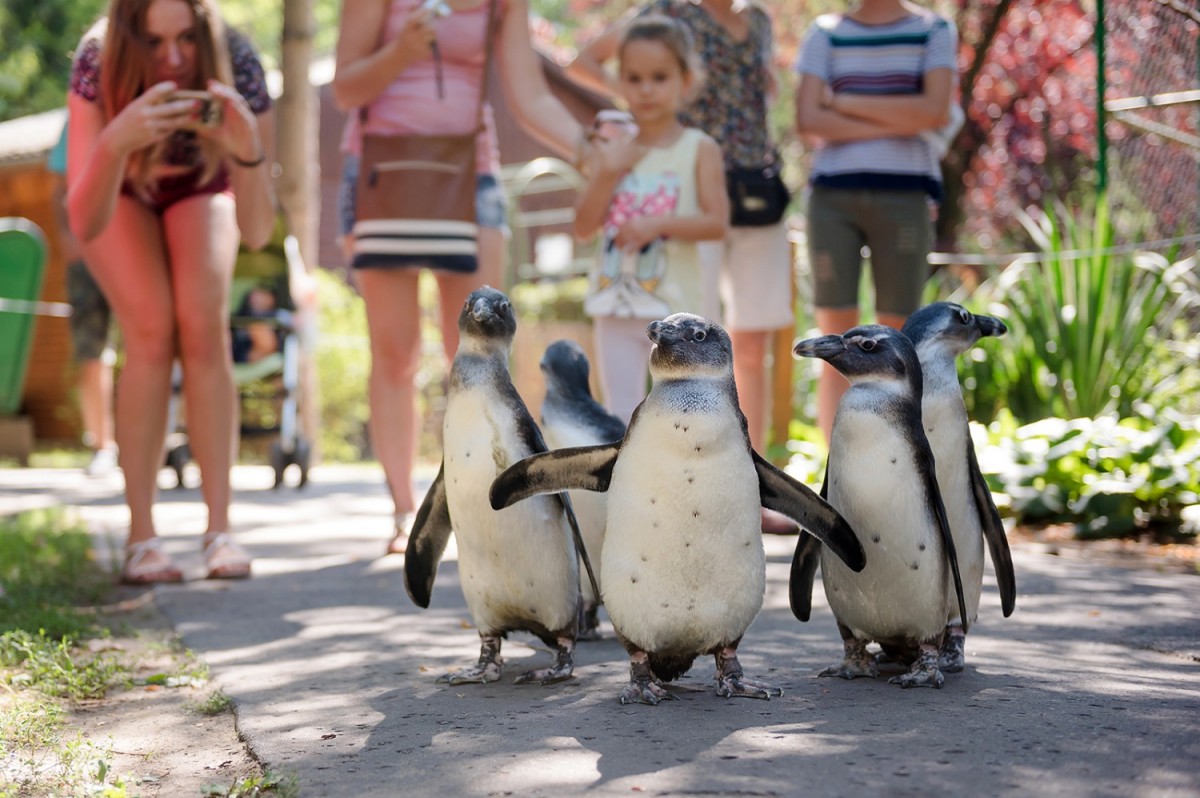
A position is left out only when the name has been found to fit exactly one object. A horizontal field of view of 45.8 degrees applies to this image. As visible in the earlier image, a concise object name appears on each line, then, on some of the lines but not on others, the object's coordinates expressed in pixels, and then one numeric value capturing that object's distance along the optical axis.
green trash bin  8.10
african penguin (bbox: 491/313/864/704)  2.81
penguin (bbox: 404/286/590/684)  3.09
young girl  4.68
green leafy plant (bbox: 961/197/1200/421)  6.84
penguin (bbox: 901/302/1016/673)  3.13
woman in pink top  4.96
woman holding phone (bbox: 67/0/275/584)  4.64
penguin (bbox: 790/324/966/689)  2.95
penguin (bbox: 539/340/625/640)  3.53
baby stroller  8.55
